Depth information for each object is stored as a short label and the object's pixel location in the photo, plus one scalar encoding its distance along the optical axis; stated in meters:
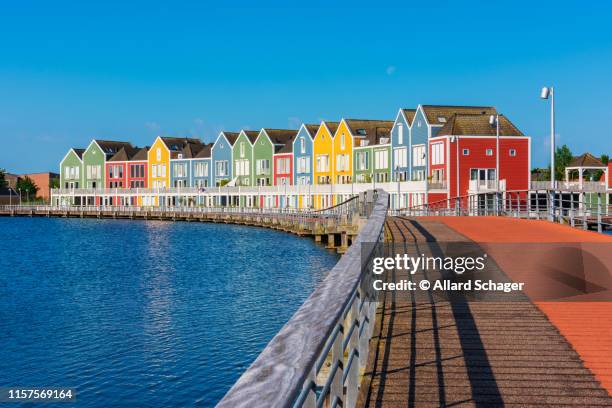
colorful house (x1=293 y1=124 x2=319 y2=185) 93.56
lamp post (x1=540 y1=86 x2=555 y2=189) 31.84
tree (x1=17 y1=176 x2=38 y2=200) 165.38
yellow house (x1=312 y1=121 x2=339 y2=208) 89.62
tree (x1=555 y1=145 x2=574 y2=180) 125.19
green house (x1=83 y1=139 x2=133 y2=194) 126.75
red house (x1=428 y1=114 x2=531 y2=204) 67.44
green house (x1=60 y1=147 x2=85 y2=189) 130.25
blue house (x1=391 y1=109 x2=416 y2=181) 75.69
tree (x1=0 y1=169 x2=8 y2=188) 160.56
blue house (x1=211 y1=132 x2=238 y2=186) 108.38
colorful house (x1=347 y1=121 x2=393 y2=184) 80.56
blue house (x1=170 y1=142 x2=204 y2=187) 114.73
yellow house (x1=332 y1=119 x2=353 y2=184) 85.88
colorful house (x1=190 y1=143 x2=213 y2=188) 111.81
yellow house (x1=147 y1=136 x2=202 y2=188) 117.75
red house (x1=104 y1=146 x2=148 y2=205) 122.06
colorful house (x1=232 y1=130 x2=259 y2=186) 104.31
